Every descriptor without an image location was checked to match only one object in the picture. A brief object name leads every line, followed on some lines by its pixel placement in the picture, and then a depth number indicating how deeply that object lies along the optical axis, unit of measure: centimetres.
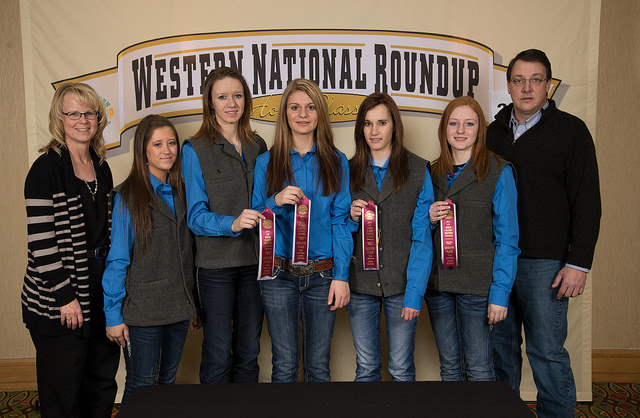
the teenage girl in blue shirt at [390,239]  192
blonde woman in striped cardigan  174
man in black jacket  199
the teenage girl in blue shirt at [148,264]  180
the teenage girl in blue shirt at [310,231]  190
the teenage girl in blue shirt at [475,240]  189
